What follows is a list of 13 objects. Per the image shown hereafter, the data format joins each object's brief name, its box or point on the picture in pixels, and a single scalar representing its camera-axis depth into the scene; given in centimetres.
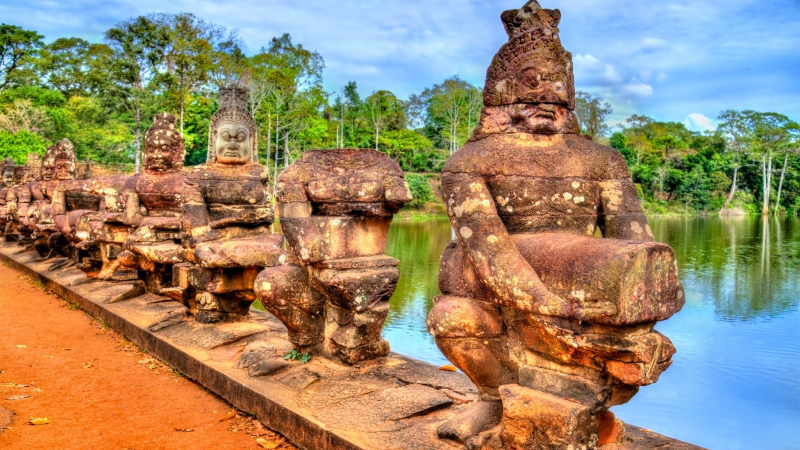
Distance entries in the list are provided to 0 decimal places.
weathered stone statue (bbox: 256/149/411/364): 423
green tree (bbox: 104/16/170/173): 2738
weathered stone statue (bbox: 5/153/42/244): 1228
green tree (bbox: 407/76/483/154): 4275
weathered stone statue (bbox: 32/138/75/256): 1073
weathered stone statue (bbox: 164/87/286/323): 555
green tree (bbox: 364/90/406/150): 3859
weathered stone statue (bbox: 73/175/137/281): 807
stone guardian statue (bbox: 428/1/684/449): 264
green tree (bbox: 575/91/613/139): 5058
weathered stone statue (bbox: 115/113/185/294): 723
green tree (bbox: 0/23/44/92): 3625
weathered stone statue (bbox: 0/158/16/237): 1530
